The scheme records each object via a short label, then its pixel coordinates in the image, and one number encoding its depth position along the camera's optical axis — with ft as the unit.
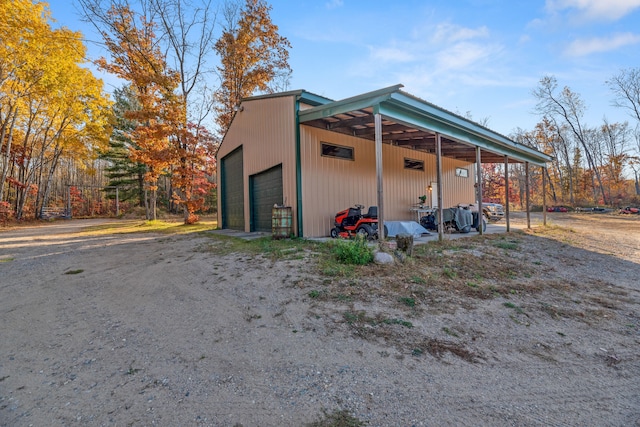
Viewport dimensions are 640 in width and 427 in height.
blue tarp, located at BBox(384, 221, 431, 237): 22.71
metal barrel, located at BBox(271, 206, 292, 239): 24.89
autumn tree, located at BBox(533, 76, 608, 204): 84.43
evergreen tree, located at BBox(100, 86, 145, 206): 74.43
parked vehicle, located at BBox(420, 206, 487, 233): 27.96
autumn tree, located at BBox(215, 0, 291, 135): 56.95
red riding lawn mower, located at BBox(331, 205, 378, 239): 21.65
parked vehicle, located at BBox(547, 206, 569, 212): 75.51
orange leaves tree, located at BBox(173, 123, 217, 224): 47.88
